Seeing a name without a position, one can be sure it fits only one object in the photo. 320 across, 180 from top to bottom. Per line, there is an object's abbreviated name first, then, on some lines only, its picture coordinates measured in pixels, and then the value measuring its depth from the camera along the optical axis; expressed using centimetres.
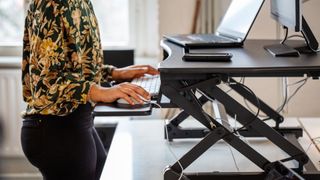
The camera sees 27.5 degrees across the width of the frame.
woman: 199
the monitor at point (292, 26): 207
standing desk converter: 188
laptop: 239
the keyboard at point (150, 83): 213
